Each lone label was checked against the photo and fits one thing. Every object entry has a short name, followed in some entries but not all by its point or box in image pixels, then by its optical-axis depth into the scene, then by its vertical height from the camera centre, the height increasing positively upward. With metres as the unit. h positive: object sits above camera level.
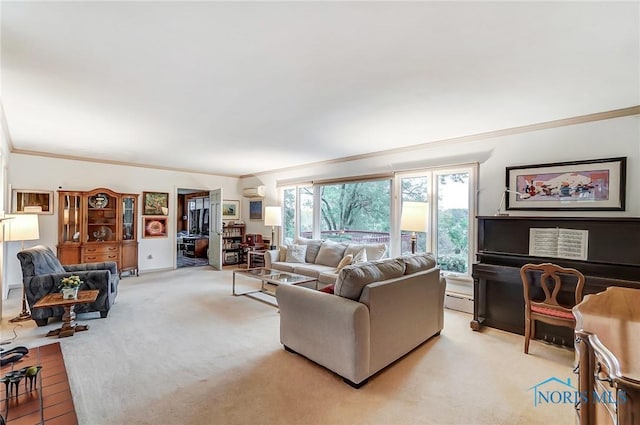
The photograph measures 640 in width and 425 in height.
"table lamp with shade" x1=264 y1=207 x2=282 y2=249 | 6.29 -0.12
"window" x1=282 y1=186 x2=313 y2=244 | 6.32 -0.03
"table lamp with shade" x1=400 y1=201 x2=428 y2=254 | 3.93 -0.06
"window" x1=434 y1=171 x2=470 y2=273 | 4.02 -0.13
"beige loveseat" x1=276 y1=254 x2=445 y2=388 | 2.19 -0.89
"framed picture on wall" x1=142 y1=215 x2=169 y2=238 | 6.35 -0.37
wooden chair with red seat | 2.59 -0.78
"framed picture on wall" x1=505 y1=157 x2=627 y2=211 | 2.94 +0.30
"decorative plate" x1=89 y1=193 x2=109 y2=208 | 5.56 +0.16
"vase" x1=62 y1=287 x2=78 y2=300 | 3.19 -0.94
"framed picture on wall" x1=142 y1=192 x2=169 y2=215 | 6.34 +0.14
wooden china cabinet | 5.29 -0.36
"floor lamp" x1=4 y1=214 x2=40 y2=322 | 3.48 -0.27
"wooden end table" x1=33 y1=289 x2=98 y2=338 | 3.05 -1.02
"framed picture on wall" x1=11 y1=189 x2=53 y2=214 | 4.92 +0.12
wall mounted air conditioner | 7.18 +0.47
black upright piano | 2.67 -0.50
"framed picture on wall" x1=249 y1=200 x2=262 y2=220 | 7.49 +0.01
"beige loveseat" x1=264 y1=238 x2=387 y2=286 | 4.58 -0.81
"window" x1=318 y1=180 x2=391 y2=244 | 4.98 +0.00
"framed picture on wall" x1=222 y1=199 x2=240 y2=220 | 7.60 +0.00
